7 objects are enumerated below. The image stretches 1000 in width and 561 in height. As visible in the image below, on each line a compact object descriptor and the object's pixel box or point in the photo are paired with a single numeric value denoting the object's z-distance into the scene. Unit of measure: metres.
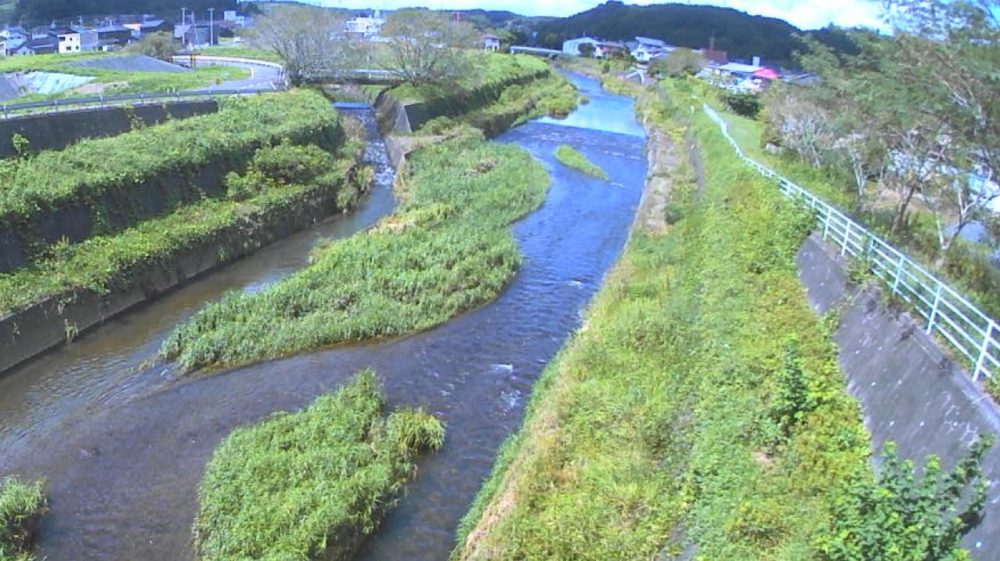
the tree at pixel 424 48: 56.56
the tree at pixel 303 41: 55.12
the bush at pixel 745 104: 69.19
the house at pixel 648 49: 143.09
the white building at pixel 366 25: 86.31
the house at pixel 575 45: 151.88
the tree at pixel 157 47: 74.19
